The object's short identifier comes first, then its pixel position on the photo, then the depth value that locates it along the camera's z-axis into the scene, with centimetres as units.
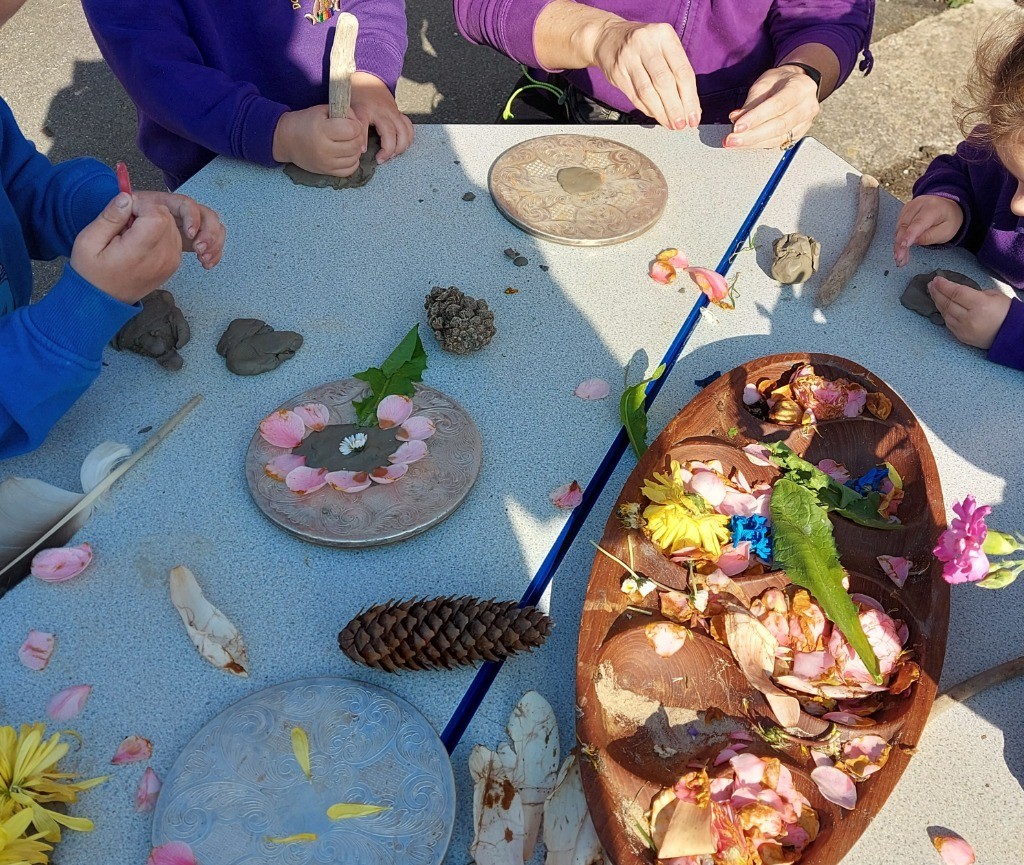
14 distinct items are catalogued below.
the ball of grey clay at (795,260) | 133
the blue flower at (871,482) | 103
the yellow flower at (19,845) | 69
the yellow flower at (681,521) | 95
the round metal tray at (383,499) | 97
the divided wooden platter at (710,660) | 78
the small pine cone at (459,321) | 118
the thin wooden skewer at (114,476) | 96
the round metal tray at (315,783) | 75
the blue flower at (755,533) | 98
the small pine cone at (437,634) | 85
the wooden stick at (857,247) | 132
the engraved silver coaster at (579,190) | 137
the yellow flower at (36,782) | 73
